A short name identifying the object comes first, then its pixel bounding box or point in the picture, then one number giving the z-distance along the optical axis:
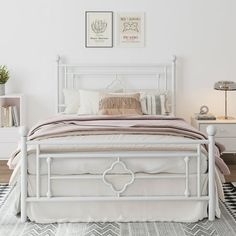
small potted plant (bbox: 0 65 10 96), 5.86
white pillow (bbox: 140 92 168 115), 5.61
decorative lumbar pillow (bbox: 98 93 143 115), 5.32
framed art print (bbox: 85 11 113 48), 6.02
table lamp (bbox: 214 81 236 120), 5.77
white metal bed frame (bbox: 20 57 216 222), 3.67
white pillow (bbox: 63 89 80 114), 5.73
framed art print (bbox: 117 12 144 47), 6.02
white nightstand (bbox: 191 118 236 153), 5.67
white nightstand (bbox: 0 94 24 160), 5.87
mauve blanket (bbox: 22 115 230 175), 4.06
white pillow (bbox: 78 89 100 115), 5.55
